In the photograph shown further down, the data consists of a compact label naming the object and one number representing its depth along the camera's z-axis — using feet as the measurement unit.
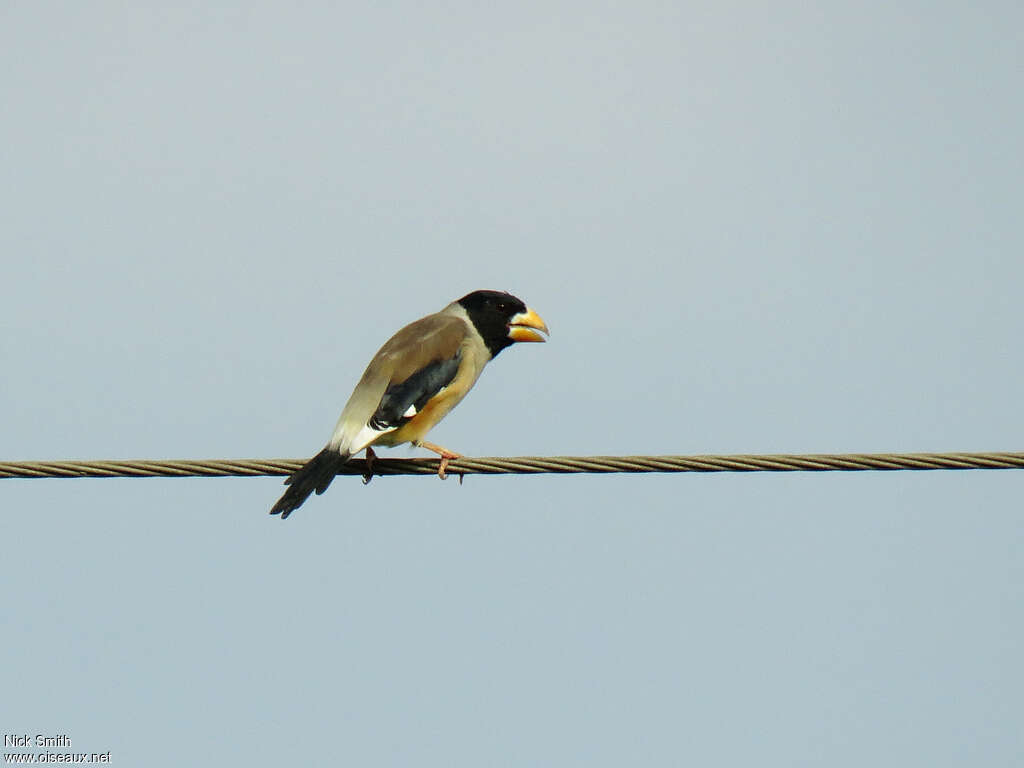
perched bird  54.75
